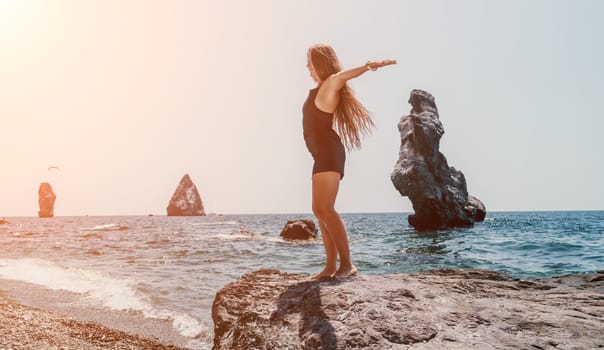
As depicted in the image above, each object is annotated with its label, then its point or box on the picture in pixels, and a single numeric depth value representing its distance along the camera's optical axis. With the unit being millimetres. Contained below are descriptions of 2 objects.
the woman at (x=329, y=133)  4375
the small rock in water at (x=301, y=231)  31188
